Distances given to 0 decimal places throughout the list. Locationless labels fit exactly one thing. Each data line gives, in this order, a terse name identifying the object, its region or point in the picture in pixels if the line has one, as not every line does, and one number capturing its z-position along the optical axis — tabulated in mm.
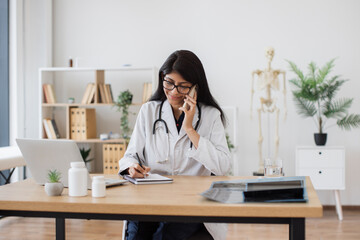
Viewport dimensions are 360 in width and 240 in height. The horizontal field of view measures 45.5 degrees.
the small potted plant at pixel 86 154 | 4847
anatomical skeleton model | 4477
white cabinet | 4422
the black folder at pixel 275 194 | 1469
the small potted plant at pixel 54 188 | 1640
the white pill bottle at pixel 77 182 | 1614
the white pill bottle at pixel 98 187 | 1598
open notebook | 1916
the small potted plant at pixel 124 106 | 4629
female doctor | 2196
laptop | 1785
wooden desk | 1396
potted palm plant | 4488
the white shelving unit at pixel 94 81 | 5082
